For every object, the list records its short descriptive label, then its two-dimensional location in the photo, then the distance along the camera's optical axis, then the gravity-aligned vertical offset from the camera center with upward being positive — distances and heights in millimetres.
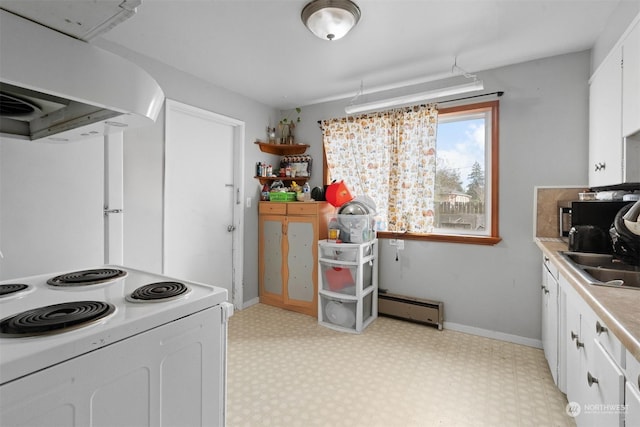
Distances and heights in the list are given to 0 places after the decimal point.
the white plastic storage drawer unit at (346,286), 2832 -736
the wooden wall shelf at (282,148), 3635 +792
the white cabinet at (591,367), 927 -582
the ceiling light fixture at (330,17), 1740 +1183
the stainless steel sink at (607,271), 1365 -280
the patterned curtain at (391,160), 2930 +547
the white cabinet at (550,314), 1859 -686
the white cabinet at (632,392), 785 -490
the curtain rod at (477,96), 2578 +1052
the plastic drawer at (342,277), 2914 -650
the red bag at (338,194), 3209 +191
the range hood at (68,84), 726 +385
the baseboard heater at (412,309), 2891 -971
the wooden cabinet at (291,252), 3203 -456
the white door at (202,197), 2793 +142
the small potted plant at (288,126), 3752 +1081
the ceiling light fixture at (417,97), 2385 +1015
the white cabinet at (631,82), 1481 +681
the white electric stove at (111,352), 702 -392
